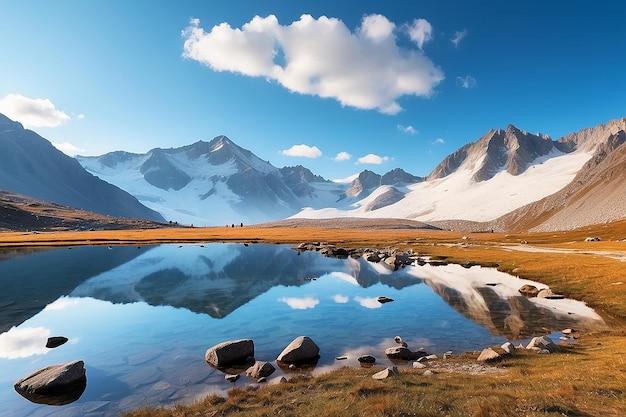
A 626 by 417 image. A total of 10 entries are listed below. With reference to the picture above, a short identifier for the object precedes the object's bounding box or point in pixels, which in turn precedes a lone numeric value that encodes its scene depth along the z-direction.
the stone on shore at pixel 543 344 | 22.56
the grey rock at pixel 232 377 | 20.44
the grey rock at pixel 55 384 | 18.77
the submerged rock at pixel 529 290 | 43.31
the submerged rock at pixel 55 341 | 27.70
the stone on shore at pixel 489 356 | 21.23
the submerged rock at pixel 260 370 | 20.84
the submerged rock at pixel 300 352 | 23.36
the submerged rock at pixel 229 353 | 22.89
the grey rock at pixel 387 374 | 17.83
